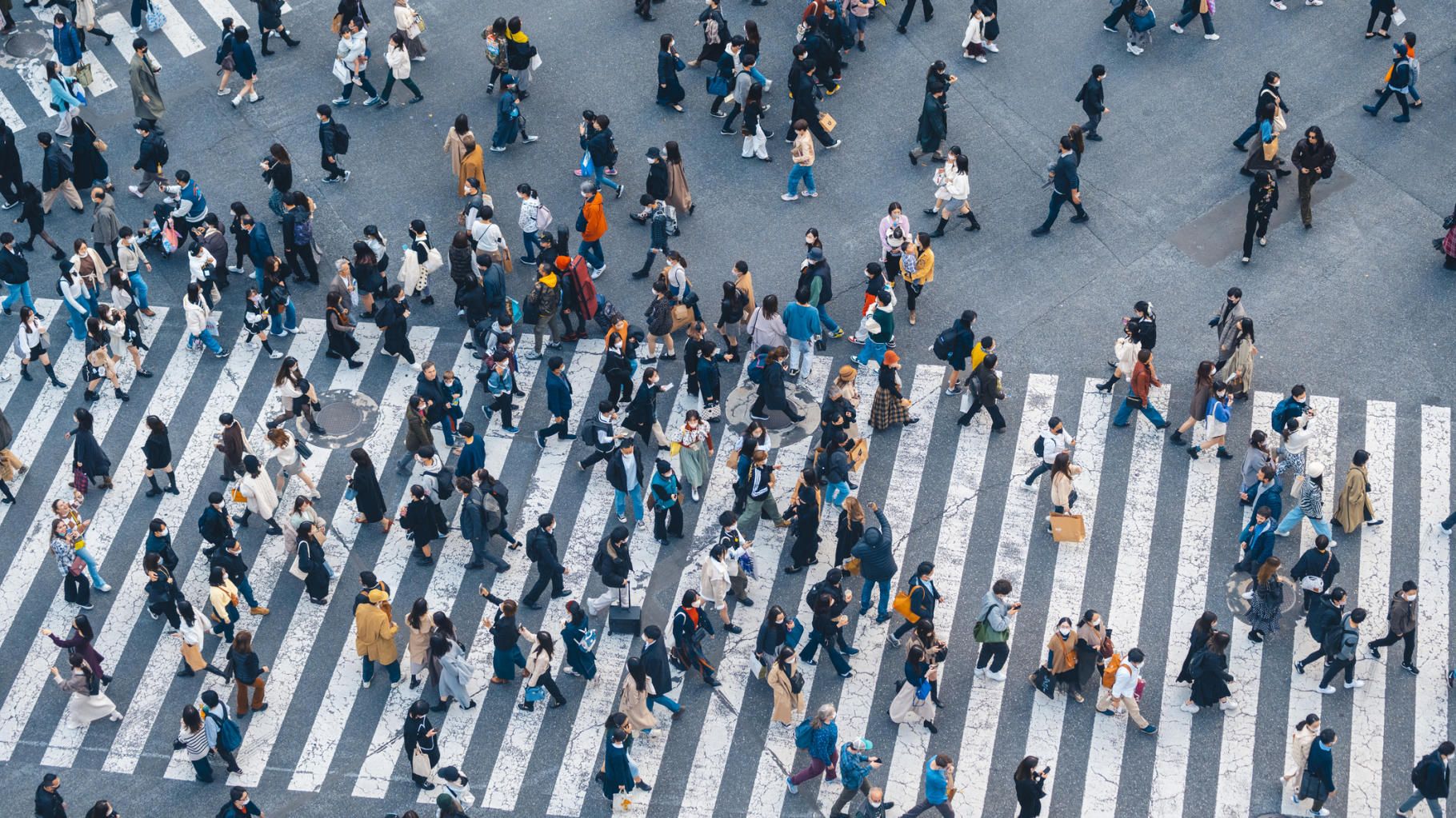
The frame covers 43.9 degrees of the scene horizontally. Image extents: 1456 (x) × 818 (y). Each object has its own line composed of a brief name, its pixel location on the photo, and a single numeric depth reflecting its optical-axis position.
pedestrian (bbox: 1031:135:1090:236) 27.89
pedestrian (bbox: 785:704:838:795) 21.22
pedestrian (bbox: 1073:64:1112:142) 29.44
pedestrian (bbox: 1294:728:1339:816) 20.91
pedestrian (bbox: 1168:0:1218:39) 31.64
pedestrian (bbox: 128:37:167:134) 30.75
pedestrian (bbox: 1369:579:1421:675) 22.28
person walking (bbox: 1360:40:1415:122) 29.75
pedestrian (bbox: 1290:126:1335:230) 28.06
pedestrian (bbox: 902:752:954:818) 20.81
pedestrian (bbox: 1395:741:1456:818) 20.72
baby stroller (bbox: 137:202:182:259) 28.75
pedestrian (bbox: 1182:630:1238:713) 22.00
